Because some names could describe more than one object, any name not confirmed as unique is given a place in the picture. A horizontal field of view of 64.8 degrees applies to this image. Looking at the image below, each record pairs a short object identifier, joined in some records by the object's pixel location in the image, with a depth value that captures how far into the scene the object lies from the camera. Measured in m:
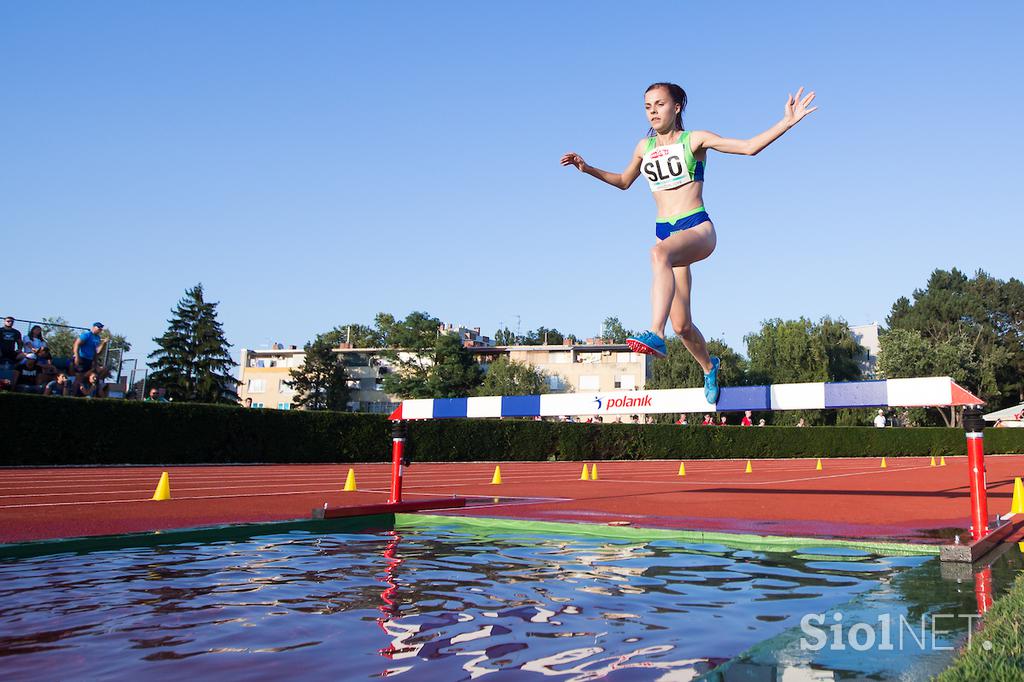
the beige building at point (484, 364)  94.00
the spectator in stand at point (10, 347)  23.48
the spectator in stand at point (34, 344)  23.59
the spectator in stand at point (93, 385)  25.28
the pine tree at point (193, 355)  72.62
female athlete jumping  7.01
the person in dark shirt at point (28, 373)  23.89
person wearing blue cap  24.52
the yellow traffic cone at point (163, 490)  13.08
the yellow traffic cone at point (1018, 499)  10.17
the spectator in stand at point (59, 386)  24.41
